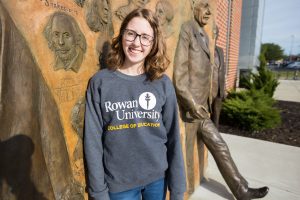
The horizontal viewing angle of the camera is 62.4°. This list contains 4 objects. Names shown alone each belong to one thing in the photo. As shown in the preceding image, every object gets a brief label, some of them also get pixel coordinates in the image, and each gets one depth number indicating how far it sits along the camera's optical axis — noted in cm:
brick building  700
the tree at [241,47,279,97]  870
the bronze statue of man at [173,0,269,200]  247
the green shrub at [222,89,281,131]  616
